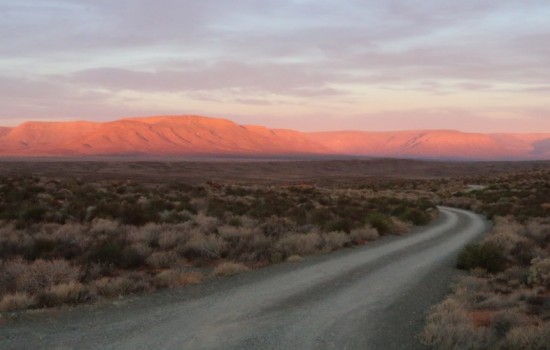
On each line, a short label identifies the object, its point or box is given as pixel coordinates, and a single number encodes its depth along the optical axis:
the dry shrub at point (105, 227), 15.85
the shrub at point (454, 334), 6.88
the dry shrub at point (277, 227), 17.04
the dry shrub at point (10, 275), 9.59
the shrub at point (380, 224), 19.41
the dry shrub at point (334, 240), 15.54
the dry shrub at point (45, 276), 9.60
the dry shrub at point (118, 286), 9.75
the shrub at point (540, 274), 10.36
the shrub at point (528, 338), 6.46
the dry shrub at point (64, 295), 9.02
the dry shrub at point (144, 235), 14.50
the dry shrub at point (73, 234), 13.72
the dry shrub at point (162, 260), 12.48
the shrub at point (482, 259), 12.55
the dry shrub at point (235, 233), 15.50
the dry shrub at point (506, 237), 14.63
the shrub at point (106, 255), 11.93
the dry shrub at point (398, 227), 19.74
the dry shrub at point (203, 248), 13.71
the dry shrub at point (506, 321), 7.45
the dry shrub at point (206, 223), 17.07
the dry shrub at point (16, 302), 8.61
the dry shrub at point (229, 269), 11.72
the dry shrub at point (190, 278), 10.89
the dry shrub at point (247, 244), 13.56
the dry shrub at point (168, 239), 14.30
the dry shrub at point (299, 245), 14.54
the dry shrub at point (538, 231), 16.67
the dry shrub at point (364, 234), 17.27
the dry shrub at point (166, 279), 10.60
